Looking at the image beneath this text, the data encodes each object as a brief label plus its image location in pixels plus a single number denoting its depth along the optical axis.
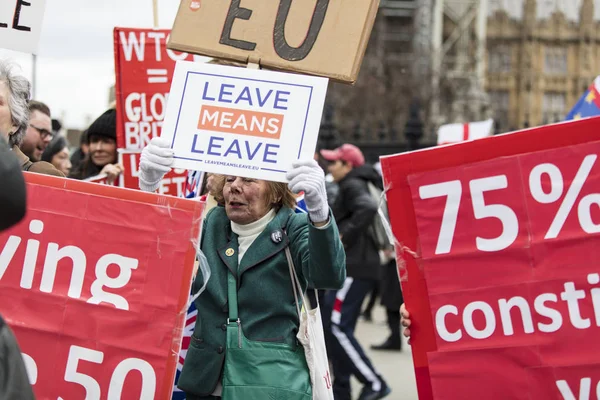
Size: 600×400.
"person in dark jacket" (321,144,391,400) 8.52
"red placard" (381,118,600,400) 3.96
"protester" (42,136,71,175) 7.88
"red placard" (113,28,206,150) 6.56
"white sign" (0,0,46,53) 5.21
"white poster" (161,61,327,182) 4.06
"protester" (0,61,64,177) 4.32
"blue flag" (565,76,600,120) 6.74
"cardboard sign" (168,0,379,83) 4.46
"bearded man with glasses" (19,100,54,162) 6.51
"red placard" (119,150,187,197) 6.54
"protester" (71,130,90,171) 7.82
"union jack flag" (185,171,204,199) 5.41
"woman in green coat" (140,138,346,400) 4.07
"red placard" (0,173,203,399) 4.00
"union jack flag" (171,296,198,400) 4.78
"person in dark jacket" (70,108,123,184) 7.05
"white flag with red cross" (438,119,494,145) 12.04
